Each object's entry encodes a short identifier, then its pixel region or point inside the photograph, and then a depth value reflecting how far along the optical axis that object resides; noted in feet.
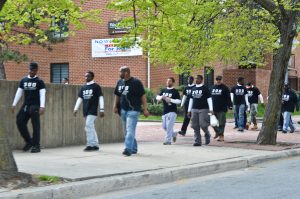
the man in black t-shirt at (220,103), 52.31
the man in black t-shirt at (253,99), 68.74
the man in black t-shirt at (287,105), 64.54
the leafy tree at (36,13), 35.57
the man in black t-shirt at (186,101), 52.90
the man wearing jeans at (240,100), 65.10
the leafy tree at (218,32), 40.60
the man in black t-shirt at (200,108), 46.03
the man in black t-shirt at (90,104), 40.65
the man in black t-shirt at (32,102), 39.22
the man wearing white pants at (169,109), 46.42
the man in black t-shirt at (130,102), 37.37
